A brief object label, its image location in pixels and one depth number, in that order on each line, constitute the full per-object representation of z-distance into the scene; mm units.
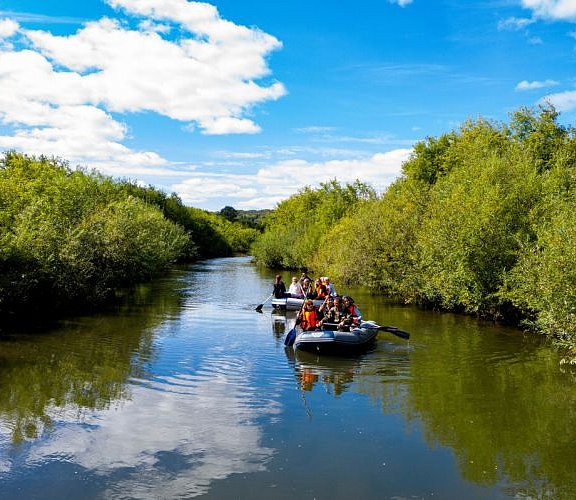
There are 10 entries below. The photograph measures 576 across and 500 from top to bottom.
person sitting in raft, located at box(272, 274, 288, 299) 25653
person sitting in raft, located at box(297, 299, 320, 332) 16094
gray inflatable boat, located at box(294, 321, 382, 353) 14898
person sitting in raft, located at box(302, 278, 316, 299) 25047
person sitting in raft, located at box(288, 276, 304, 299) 25327
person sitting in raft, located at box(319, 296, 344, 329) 16438
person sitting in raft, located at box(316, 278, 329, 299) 22734
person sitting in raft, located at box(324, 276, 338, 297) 22411
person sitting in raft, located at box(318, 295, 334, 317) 17086
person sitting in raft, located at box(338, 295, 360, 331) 15722
